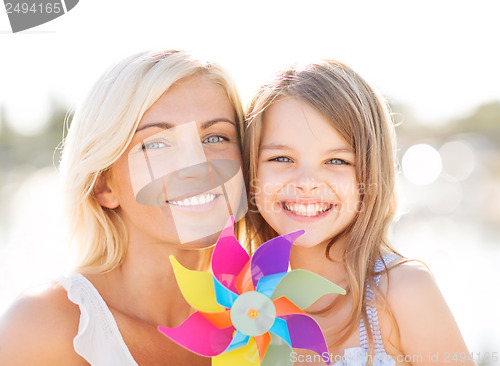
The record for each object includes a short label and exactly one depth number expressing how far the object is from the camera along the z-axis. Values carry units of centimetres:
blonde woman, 279
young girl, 278
